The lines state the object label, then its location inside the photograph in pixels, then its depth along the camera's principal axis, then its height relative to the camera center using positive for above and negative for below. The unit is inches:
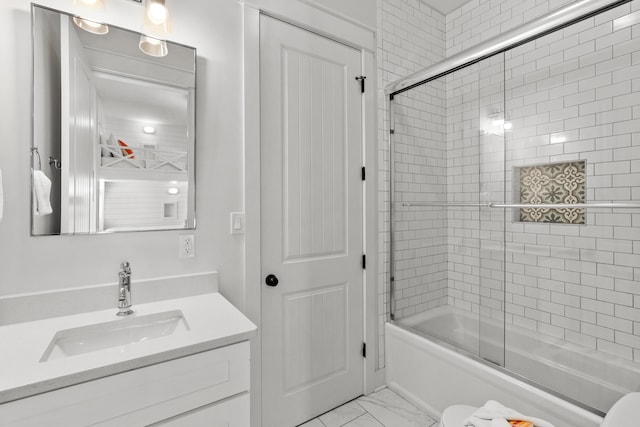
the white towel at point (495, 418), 46.8 -32.0
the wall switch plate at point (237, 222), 65.2 -2.4
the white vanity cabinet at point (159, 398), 31.9 -21.2
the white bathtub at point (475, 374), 57.3 -34.7
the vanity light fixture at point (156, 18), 51.9 +32.6
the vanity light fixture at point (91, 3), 49.4 +33.3
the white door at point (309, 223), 70.5 -3.0
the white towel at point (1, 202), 41.8 +1.3
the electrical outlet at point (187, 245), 59.8 -6.6
